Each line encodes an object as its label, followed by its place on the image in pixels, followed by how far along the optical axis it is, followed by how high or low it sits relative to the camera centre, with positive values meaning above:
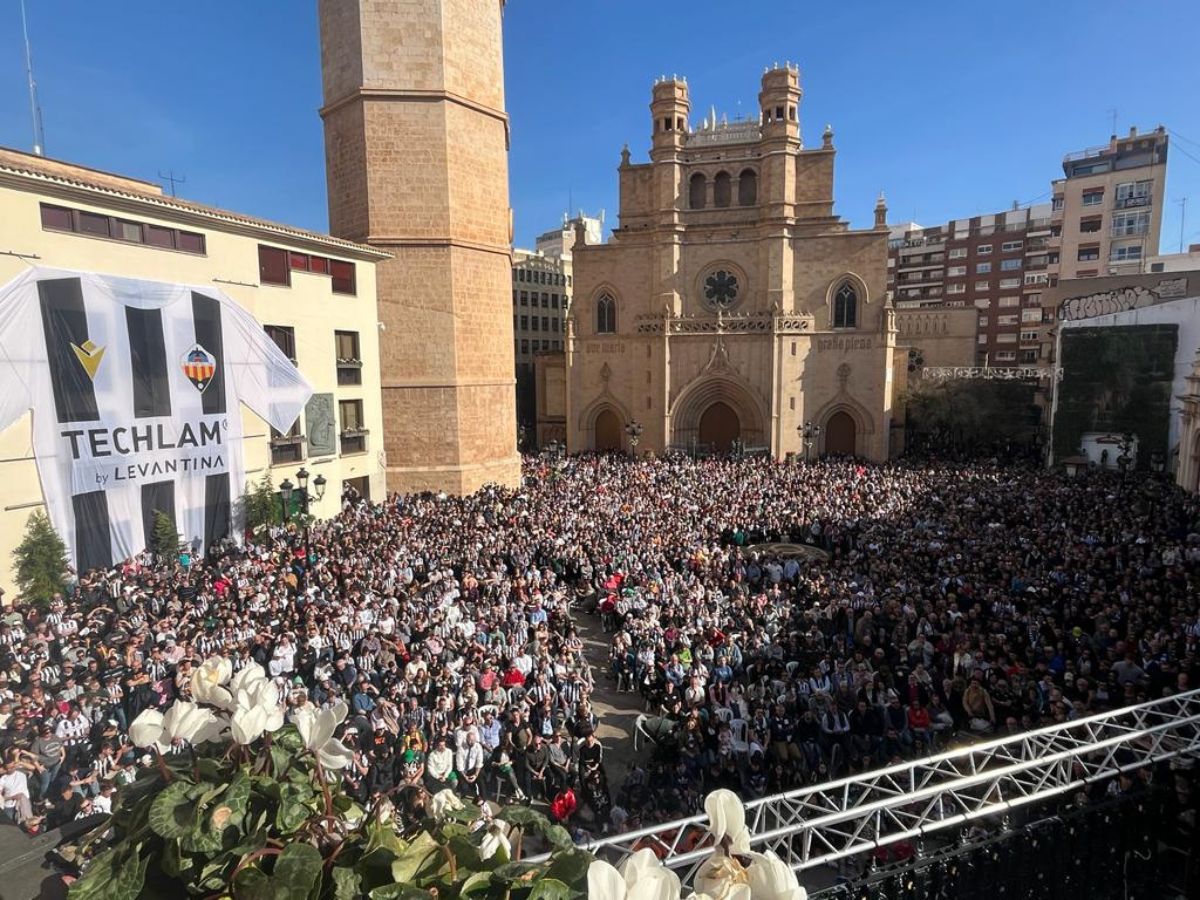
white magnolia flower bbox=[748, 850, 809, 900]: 1.61 -1.22
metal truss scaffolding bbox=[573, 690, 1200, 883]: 4.96 -3.45
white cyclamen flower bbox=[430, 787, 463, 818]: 2.13 -1.36
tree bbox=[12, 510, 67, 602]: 12.24 -3.32
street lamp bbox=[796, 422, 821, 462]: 32.22 -3.15
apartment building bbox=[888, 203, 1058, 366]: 51.28 +7.25
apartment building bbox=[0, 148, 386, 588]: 12.32 +2.24
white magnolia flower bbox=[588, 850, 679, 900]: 1.50 -1.14
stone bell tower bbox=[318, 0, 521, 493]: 20.17 +5.42
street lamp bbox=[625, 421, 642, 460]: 33.78 -3.21
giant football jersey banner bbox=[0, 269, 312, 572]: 12.46 -0.43
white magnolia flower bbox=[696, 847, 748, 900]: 1.66 -1.26
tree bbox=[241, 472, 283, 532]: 16.39 -3.21
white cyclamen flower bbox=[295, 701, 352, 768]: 2.06 -1.10
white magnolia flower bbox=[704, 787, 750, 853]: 1.78 -1.19
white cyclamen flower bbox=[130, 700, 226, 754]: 2.14 -1.11
